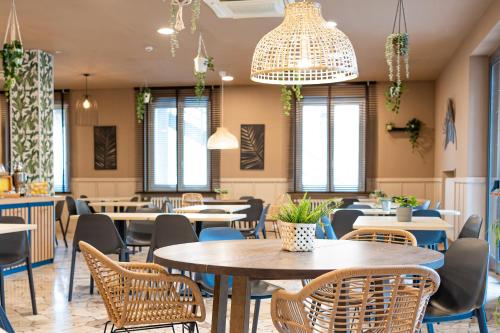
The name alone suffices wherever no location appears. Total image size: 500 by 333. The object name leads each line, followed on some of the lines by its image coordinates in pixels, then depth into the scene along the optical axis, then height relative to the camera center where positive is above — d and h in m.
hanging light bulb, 10.12 +0.78
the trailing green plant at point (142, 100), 10.59 +1.09
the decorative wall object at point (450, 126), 8.40 +0.50
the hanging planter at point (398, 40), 5.84 +1.19
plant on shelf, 10.66 +0.55
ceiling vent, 5.01 +1.33
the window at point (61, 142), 11.74 +0.34
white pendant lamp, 9.23 +0.29
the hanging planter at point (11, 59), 5.77 +0.99
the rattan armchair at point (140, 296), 2.60 -0.62
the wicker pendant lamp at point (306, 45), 3.01 +0.59
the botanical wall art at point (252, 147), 11.27 +0.23
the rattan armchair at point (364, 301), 1.91 -0.49
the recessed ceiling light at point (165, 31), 7.11 +1.57
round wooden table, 2.20 -0.42
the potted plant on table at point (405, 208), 4.87 -0.41
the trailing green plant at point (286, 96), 7.43 +0.83
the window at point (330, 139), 10.94 +0.38
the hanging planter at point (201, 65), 6.47 +1.06
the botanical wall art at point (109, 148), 11.75 +0.22
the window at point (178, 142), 11.44 +0.34
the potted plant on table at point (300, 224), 2.71 -0.30
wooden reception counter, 6.56 -0.73
